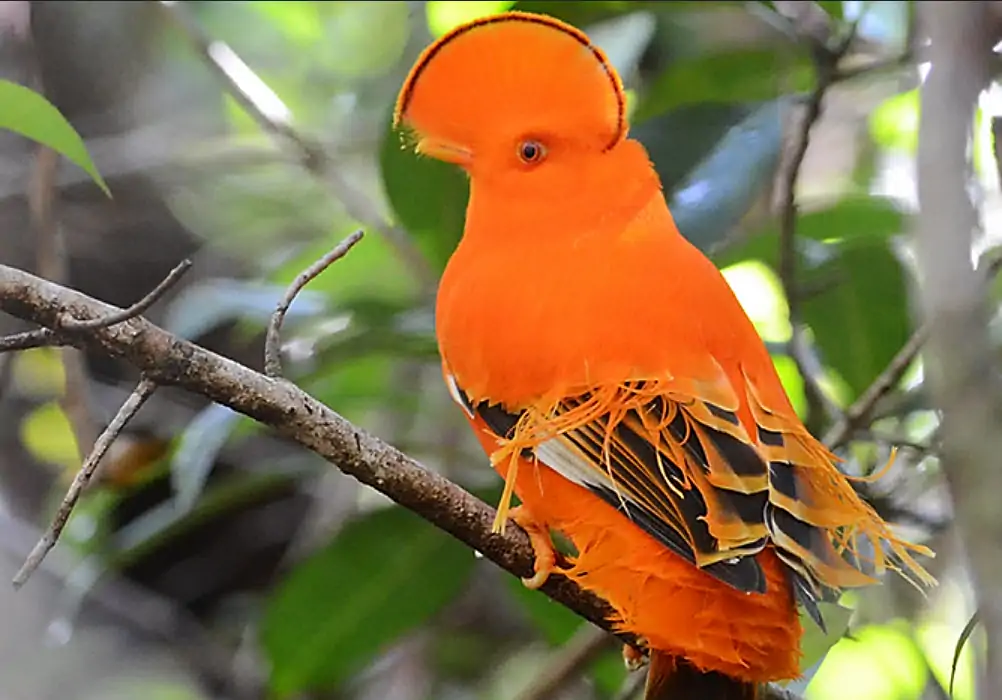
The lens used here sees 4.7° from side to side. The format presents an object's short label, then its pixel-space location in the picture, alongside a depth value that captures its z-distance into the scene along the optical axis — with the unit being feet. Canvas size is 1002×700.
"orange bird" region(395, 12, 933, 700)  14.06
